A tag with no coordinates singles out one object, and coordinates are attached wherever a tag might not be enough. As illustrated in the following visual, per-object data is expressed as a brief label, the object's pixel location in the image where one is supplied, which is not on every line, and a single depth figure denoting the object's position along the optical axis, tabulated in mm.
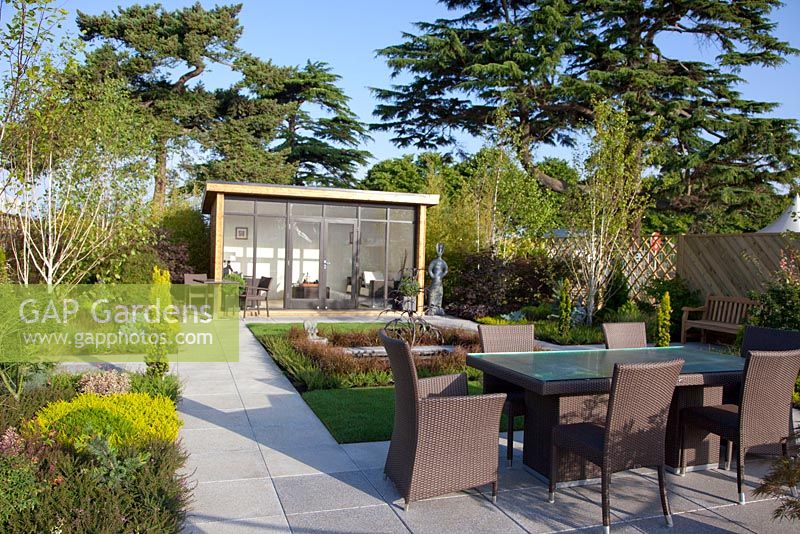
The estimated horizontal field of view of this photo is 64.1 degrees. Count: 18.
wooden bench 9516
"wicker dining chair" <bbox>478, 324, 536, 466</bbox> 4387
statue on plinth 13914
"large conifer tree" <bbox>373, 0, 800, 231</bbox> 17328
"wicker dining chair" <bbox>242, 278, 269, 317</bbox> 13005
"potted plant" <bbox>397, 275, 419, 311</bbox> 8492
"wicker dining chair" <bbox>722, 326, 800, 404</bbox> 4363
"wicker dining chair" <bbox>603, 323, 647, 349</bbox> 5191
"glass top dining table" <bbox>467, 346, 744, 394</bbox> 3582
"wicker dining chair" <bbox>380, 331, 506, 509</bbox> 3264
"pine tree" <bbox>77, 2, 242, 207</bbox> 21000
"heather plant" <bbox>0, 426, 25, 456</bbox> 2834
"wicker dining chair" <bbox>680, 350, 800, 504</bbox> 3594
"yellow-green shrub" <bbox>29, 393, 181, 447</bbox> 3525
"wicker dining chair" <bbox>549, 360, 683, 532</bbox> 3148
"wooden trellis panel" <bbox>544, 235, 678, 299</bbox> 12016
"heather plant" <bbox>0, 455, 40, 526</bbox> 2553
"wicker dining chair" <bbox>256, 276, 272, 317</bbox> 13328
